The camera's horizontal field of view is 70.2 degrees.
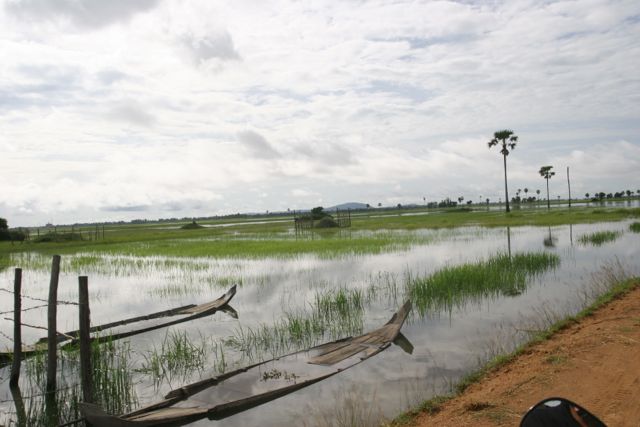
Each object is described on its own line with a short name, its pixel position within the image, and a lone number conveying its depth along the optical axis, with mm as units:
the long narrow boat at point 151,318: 8242
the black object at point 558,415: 2717
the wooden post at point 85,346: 5992
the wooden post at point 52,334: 6855
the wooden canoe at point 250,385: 5453
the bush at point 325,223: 44625
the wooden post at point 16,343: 7191
